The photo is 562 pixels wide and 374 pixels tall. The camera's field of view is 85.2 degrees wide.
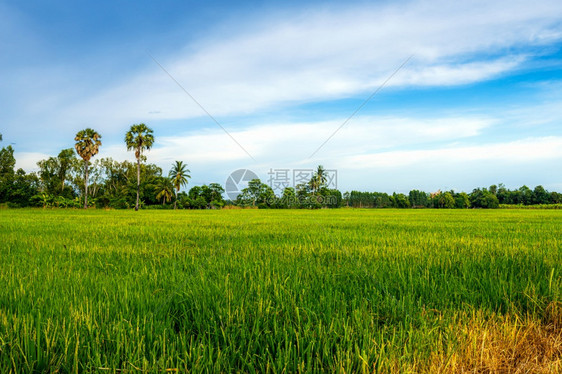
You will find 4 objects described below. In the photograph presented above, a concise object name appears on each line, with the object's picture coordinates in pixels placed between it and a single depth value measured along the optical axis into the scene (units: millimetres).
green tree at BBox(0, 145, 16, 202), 54875
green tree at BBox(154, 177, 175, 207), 70044
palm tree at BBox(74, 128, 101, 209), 49969
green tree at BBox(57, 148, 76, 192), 70062
